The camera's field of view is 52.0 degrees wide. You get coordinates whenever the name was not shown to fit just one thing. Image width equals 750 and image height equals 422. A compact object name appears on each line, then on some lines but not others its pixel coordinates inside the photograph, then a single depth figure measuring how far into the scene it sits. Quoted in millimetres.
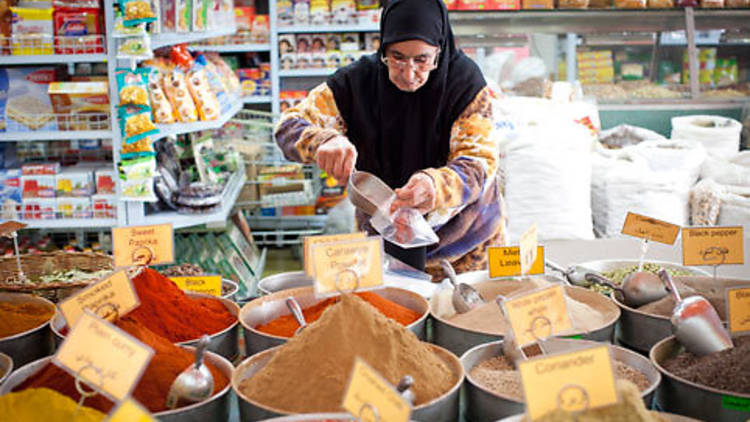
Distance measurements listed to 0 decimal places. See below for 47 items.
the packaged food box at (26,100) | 2969
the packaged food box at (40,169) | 3039
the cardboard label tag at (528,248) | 1513
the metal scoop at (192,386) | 1062
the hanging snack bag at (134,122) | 2824
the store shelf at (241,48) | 4820
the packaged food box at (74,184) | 3051
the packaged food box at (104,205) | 3045
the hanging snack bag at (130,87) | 2771
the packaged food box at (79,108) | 2969
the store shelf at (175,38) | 2932
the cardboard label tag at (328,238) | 1434
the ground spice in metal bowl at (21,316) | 1356
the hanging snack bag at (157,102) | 2977
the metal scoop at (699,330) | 1221
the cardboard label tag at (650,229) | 1627
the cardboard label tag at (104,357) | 961
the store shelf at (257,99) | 4893
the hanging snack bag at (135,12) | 2725
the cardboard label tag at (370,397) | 875
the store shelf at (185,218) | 3115
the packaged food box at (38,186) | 3031
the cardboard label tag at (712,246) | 1526
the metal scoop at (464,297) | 1461
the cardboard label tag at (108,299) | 1182
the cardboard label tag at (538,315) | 1135
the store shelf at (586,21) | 3773
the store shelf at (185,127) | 2977
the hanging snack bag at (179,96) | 3113
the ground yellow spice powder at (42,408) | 960
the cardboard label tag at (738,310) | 1207
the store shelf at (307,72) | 4852
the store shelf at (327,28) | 4680
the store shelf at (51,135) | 2932
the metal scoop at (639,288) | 1478
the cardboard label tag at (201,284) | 1589
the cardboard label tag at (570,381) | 883
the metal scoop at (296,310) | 1349
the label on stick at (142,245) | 1501
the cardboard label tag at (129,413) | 819
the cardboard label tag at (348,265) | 1217
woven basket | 1924
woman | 1701
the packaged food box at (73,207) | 3047
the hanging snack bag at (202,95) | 3240
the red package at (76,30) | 2861
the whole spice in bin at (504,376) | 1115
